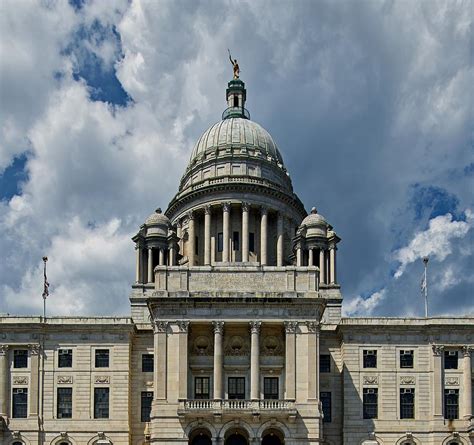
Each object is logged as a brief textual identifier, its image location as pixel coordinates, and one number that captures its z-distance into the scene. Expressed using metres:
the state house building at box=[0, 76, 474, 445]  80.19
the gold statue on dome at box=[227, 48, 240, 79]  118.06
